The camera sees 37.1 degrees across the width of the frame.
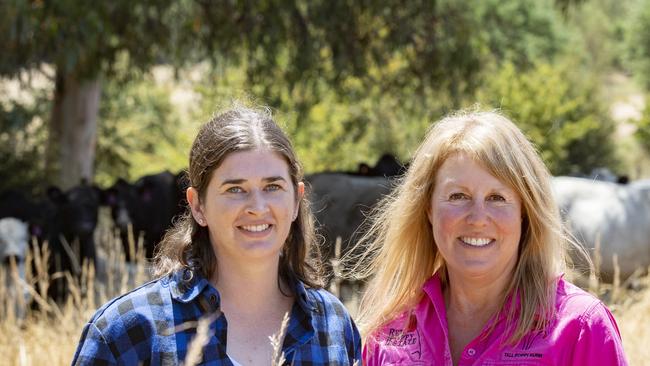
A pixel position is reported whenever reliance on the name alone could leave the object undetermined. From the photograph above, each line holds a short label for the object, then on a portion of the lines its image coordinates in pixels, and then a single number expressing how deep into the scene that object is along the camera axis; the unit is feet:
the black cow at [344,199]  31.50
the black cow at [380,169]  34.68
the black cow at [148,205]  34.81
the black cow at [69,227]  31.78
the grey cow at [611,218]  30.01
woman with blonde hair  9.22
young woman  8.50
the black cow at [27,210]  31.48
